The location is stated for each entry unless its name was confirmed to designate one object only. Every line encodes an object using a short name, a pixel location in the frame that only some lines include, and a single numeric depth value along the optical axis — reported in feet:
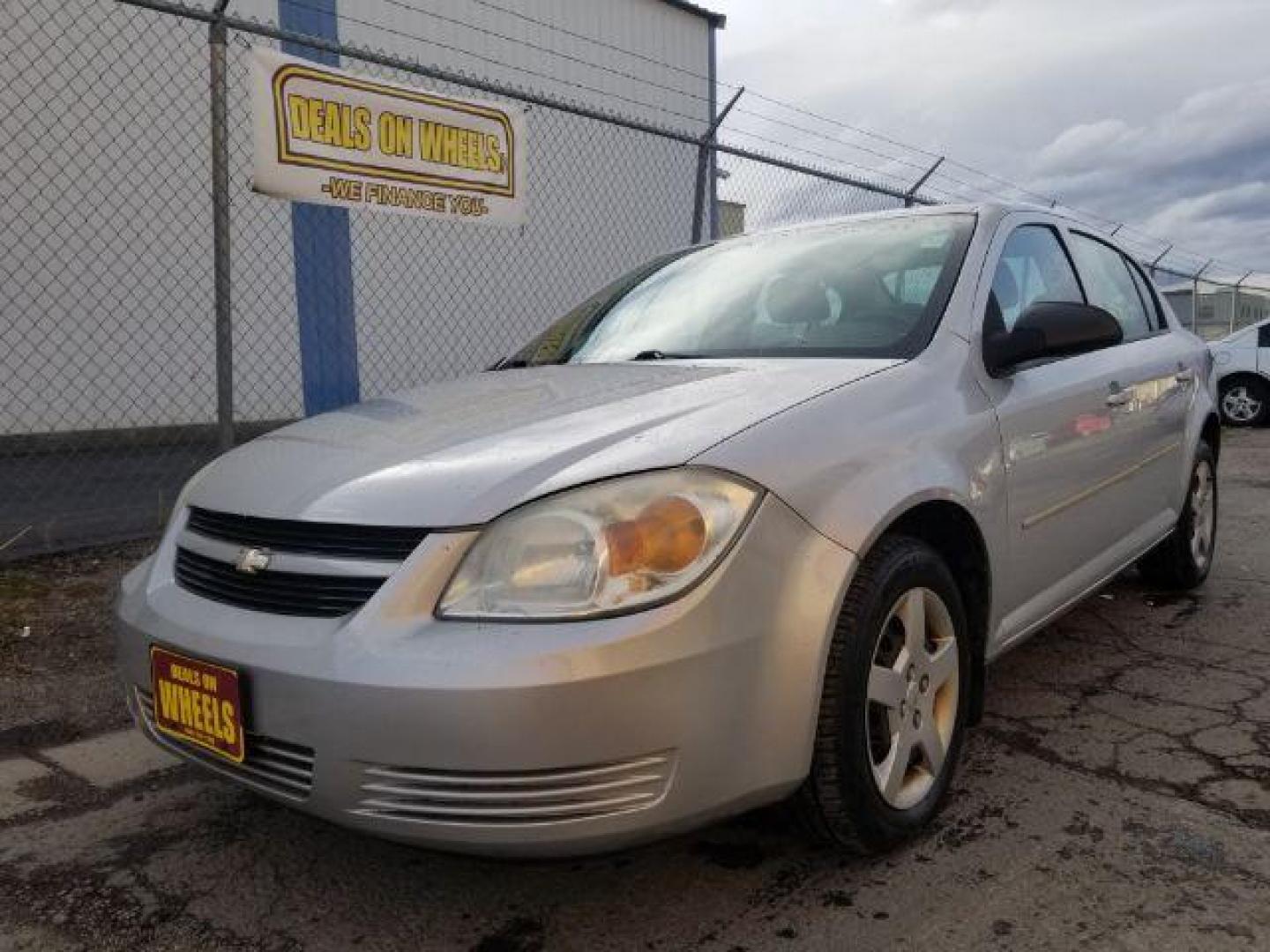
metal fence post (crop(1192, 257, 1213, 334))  50.64
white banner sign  15.20
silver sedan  5.59
